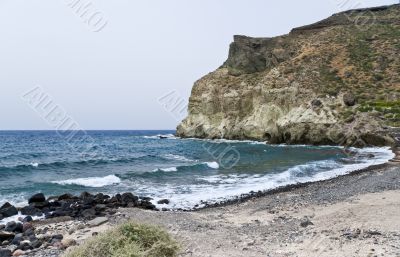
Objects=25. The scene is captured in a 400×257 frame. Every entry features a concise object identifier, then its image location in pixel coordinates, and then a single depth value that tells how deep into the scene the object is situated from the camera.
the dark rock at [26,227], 12.48
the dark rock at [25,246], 10.25
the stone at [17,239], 10.95
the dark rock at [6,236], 11.46
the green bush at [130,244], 7.18
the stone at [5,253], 9.55
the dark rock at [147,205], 17.23
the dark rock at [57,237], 11.06
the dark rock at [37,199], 18.44
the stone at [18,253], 9.68
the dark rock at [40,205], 17.27
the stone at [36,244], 10.39
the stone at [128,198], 17.80
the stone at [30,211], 16.08
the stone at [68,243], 10.10
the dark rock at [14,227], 12.69
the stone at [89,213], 14.84
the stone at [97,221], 13.01
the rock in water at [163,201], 18.28
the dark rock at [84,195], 19.09
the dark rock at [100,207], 16.01
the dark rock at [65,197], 19.45
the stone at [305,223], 11.16
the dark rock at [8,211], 15.50
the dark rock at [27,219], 14.73
